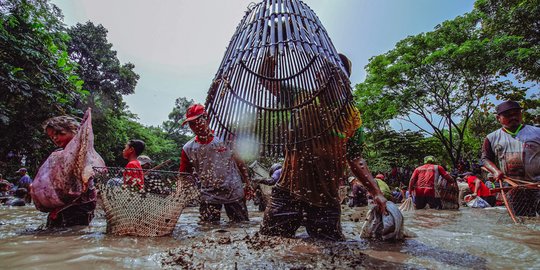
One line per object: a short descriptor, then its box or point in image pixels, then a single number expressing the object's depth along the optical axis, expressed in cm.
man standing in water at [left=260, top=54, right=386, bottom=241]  266
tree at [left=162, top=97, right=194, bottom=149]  3947
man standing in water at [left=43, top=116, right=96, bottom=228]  322
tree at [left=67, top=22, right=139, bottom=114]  2169
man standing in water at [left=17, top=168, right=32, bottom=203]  979
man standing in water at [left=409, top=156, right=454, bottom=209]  754
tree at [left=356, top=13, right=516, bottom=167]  1364
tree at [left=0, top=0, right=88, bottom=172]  704
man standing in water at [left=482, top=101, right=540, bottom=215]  388
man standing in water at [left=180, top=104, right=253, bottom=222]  390
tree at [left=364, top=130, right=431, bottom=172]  1934
